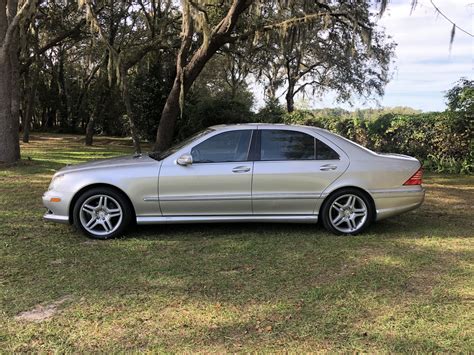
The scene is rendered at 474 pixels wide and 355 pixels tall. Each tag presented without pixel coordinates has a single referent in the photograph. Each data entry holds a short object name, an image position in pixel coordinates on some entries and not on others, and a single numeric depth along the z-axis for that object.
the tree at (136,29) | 19.48
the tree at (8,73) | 11.96
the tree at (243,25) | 13.46
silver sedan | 5.93
